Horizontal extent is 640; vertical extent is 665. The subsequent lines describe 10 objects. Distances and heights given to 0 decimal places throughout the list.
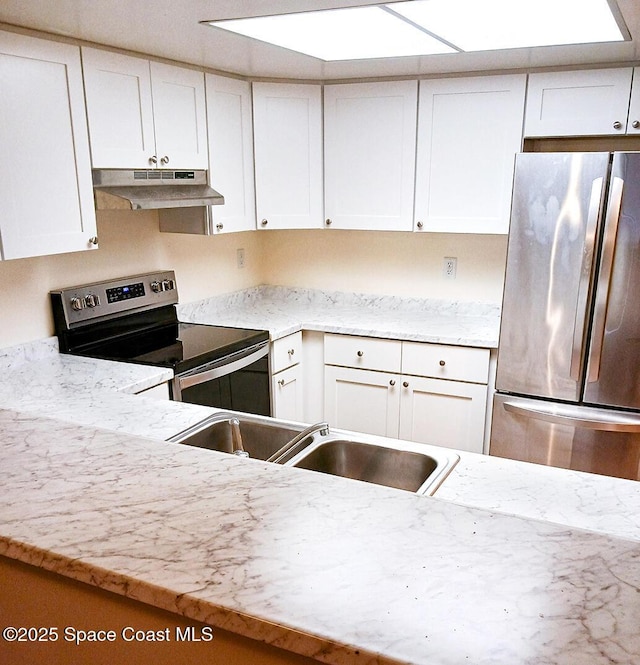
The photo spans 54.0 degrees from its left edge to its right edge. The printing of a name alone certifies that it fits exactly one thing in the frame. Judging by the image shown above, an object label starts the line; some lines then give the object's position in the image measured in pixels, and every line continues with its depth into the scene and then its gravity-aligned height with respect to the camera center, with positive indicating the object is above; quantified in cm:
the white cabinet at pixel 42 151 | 215 +10
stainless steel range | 269 -73
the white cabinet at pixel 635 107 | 280 +32
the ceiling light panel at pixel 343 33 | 200 +51
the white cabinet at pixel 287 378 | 328 -104
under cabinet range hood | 253 -4
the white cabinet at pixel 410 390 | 314 -107
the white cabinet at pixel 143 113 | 246 +28
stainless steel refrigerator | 251 -55
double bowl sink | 160 -71
